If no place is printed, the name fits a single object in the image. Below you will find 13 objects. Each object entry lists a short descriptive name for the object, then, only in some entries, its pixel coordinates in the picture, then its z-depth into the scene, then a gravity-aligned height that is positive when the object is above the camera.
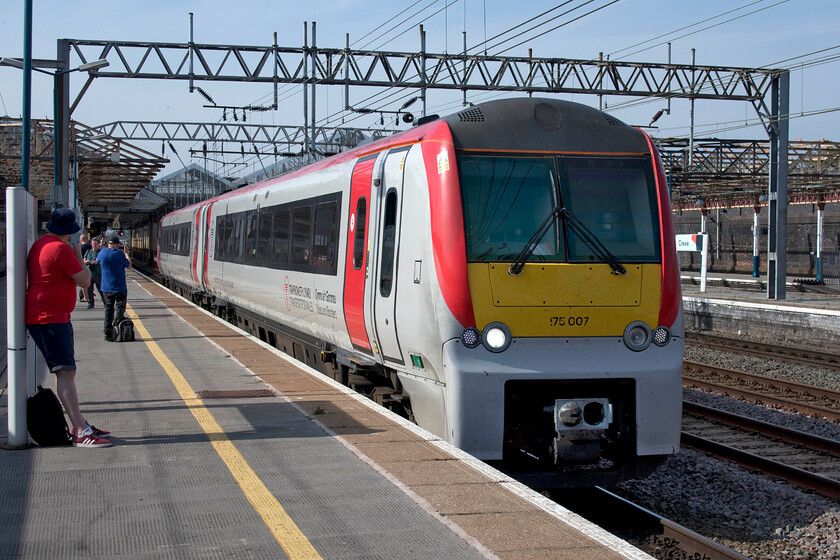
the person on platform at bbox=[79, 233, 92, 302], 18.48 +0.25
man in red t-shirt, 5.70 -0.36
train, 6.18 -0.24
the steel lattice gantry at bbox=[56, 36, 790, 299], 20.19 +4.77
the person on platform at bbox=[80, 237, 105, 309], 16.75 -0.14
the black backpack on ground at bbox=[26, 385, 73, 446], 5.74 -1.15
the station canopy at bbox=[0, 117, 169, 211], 31.12 +3.97
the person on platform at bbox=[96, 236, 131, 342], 12.62 -0.40
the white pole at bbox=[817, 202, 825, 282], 35.81 +1.48
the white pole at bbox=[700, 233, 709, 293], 25.65 -0.06
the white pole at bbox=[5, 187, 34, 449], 5.59 -0.44
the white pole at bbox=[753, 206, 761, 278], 39.84 +0.97
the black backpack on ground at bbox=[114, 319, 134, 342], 12.44 -1.13
